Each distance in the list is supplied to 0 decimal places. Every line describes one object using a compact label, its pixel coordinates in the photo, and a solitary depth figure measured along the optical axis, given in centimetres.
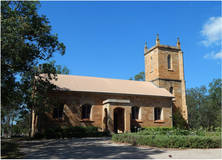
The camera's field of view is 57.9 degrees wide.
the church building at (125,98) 2292
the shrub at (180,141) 1200
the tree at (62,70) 4358
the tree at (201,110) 4859
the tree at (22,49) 1277
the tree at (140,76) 5909
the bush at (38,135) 1845
